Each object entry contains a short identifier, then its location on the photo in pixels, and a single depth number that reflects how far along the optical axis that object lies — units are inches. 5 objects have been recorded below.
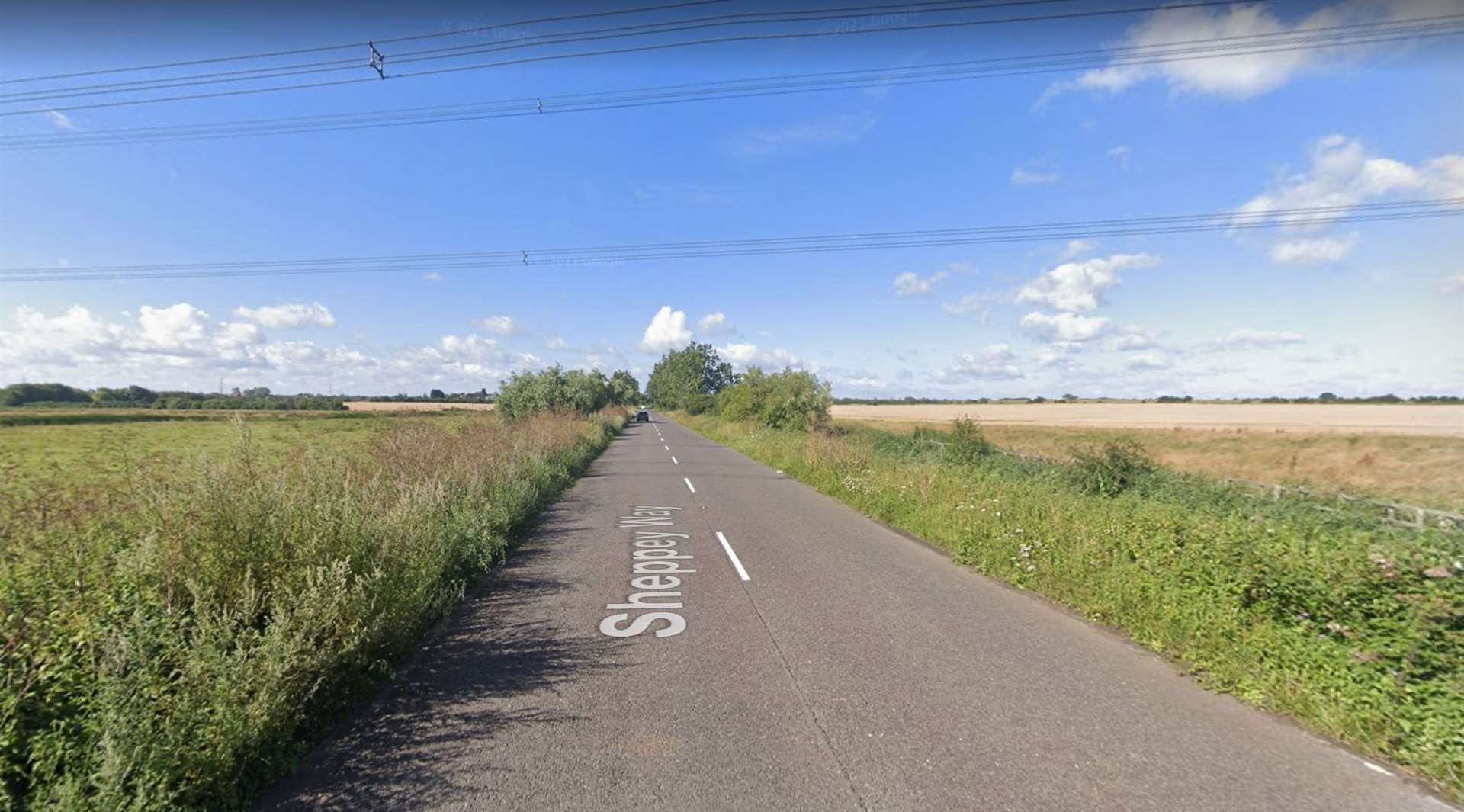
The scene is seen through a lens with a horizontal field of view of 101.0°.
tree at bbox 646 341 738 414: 4259.4
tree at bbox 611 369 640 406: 3821.4
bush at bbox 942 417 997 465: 663.1
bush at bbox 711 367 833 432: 1343.5
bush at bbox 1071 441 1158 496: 465.9
